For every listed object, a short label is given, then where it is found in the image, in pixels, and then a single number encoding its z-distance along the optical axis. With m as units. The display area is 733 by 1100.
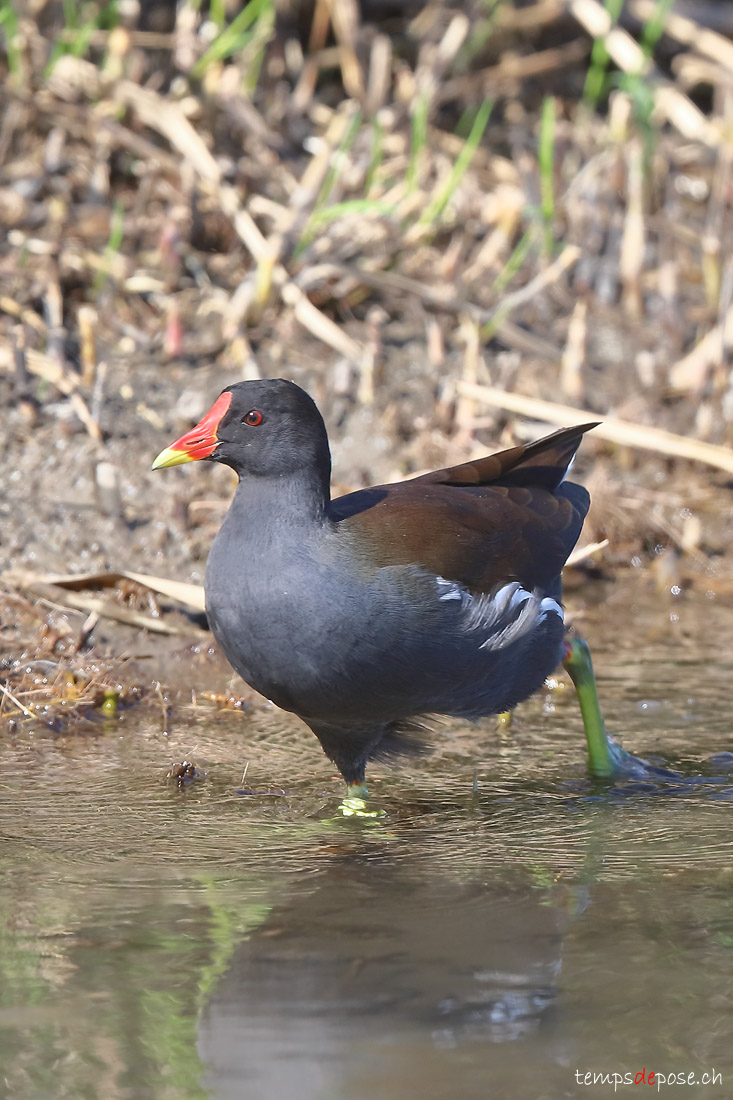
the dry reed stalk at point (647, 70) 13.46
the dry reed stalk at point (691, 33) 13.94
